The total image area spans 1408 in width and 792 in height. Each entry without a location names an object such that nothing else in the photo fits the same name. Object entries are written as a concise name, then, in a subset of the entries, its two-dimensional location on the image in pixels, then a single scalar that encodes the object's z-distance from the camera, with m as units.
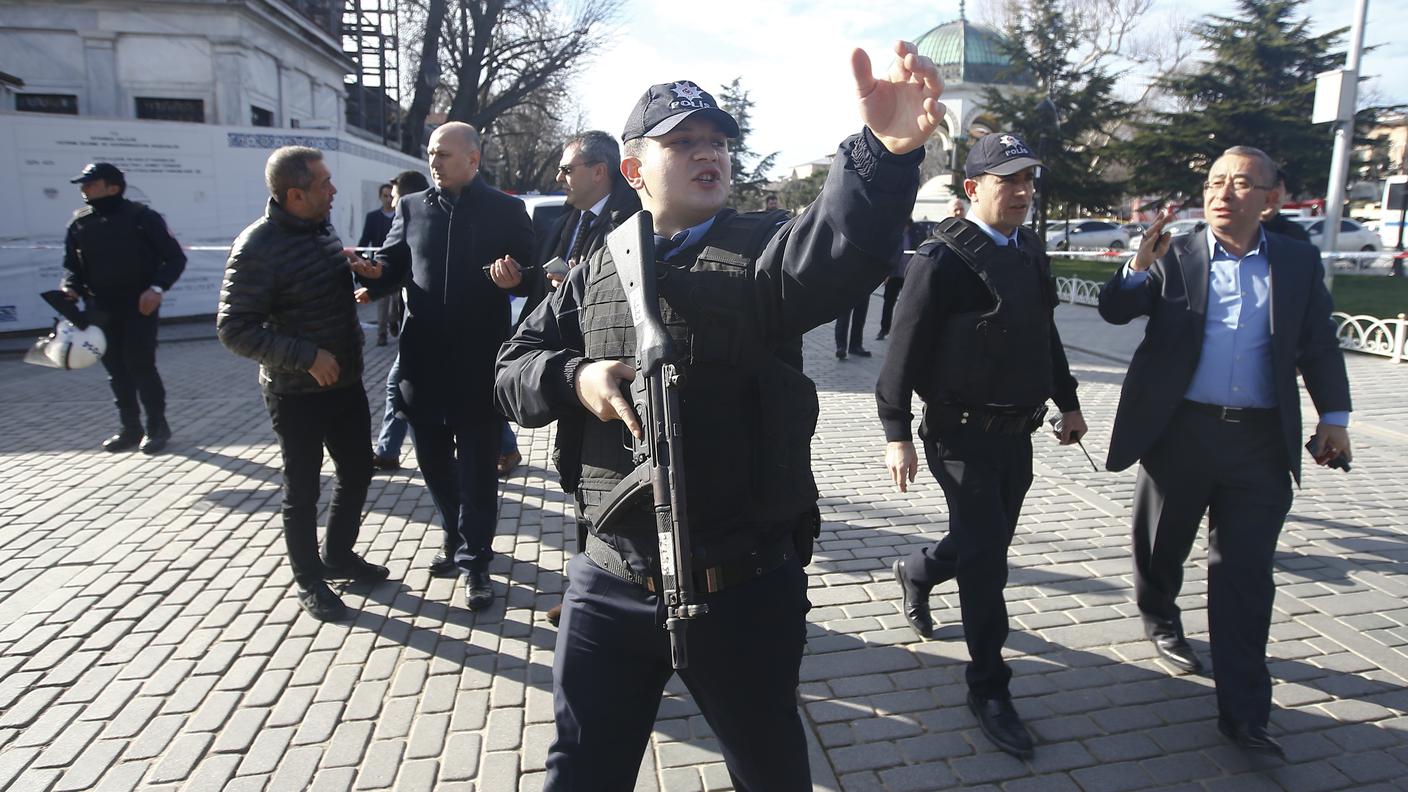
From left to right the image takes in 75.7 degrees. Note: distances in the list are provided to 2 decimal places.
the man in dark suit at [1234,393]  3.21
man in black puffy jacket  3.96
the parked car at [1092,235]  40.75
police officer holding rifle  1.97
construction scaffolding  28.81
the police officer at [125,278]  6.94
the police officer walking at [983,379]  3.27
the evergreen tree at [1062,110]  25.33
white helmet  7.02
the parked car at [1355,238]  29.80
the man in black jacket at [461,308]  4.31
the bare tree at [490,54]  29.56
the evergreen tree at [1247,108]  23.92
